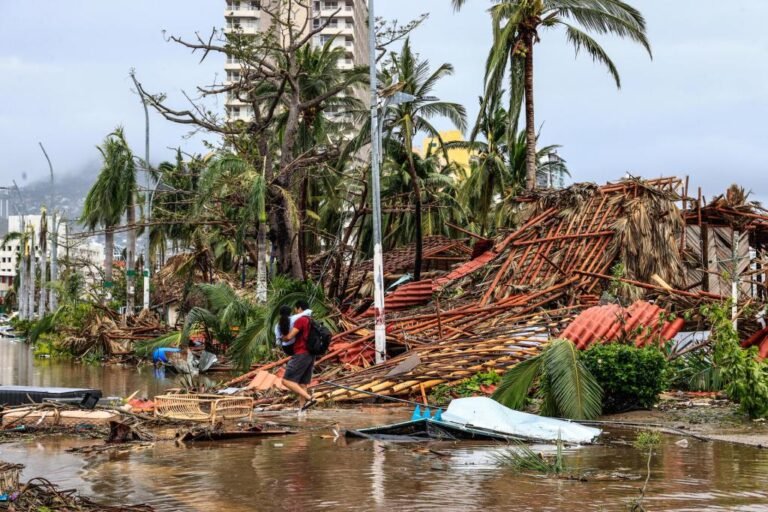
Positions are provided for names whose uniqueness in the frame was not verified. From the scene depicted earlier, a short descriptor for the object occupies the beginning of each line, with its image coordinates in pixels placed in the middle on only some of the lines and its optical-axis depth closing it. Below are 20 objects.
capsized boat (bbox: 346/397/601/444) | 10.95
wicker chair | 12.33
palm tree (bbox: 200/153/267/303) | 25.17
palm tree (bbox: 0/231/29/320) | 73.19
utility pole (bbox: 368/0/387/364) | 17.19
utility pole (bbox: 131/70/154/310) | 36.75
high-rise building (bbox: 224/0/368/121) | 102.12
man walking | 13.84
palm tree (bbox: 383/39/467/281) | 36.41
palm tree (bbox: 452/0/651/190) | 27.80
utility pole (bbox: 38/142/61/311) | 51.77
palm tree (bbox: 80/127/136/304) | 45.69
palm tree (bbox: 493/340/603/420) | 12.30
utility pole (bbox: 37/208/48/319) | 63.37
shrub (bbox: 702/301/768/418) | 12.25
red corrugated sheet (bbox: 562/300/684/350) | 15.10
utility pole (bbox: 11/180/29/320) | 72.94
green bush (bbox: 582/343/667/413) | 13.05
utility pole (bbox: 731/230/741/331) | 14.31
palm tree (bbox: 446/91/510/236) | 37.69
